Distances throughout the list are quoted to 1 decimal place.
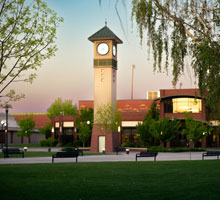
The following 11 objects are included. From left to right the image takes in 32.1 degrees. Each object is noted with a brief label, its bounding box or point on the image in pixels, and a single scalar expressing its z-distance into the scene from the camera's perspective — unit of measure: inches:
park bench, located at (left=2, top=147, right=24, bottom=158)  1373.5
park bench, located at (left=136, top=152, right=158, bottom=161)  1169.2
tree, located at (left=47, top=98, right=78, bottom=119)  4763.8
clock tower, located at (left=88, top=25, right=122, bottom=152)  2068.2
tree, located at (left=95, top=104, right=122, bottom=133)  2022.6
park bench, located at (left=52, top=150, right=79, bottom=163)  1083.9
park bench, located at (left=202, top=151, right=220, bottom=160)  1295.4
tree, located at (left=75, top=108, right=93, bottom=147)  2647.6
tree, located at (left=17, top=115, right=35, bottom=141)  3666.3
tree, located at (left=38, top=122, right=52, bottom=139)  3565.7
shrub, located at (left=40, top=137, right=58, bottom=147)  2997.3
